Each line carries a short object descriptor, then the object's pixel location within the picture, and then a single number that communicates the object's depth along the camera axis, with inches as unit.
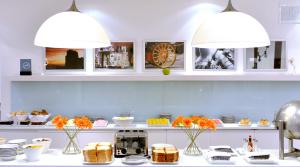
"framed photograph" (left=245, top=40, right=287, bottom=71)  229.5
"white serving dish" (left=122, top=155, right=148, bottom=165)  126.2
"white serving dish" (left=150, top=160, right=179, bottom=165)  126.2
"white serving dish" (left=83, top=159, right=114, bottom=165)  125.8
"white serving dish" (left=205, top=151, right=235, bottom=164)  127.1
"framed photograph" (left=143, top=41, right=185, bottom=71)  230.5
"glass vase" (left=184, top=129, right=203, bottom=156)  138.2
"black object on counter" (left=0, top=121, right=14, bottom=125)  219.0
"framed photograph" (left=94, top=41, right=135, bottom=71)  230.5
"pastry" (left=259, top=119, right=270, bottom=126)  216.2
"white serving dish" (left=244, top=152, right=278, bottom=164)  127.7
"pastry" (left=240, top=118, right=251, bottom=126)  216.4
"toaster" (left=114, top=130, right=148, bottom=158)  133.4
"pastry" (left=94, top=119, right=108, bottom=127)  217.9
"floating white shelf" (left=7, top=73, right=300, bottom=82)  222.1
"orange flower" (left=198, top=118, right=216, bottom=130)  137.0
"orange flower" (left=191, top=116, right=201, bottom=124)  139.6
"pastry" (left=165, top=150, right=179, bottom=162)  126.2
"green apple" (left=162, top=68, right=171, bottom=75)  224.5
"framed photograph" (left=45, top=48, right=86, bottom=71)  232.1
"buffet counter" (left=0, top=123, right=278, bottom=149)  214.2
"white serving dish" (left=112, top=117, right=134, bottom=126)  217.2
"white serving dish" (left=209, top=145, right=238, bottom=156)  137.7
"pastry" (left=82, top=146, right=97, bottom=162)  126.0
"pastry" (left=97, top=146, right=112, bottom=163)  126.0
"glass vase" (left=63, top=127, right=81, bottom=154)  139.7
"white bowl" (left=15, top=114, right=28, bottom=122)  219.6
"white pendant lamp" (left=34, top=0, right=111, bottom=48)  127.3
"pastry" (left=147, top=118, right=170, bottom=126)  216.4
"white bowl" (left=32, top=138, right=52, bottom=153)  140.6
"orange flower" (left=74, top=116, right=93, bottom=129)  139.3
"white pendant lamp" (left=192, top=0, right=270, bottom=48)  125.1
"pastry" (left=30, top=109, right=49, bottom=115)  224.7
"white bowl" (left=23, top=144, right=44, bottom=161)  128.2
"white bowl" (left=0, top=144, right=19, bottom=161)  129.8
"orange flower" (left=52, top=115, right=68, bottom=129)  139.3
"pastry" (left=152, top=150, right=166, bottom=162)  126.1
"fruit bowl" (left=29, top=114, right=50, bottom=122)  219.1
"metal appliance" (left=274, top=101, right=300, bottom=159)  132.0
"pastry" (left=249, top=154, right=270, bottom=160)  128.7
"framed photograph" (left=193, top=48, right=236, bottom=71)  229.5
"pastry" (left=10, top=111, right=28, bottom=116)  222.6
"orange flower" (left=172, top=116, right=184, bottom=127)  138.4
